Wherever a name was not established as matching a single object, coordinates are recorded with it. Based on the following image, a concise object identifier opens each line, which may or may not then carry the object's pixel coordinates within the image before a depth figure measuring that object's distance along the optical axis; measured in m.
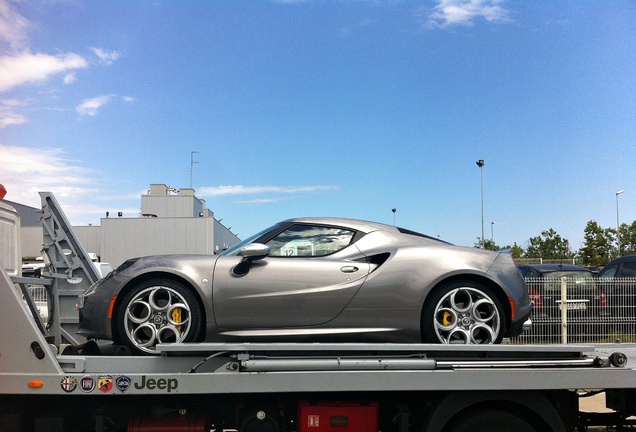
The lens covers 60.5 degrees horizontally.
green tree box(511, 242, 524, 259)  51.52
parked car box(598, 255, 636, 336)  9.94
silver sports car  3.87
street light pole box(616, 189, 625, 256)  40.53
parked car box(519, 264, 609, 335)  9.52
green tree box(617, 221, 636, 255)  40.23
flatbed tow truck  3.29
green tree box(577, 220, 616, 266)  40.12
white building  28.50
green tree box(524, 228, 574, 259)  45.78
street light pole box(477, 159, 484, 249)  29.73
